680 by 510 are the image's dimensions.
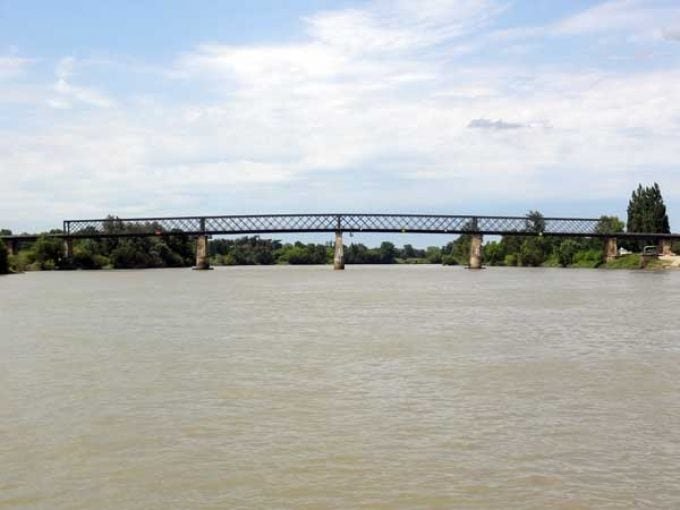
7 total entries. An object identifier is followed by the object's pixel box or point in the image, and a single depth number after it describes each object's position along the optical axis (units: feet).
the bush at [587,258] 547.12
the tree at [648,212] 510.17
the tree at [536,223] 648.79
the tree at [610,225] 593.83
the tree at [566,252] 579.07
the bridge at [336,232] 531.91
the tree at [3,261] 421.18
